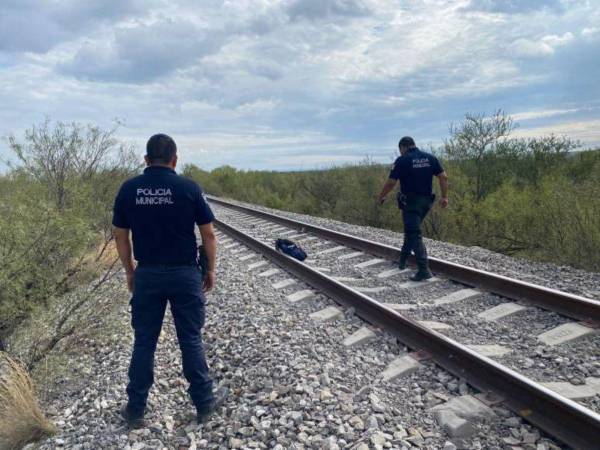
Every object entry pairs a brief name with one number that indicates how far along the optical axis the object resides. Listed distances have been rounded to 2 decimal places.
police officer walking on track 7.56
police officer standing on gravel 3.62
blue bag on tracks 9.59
